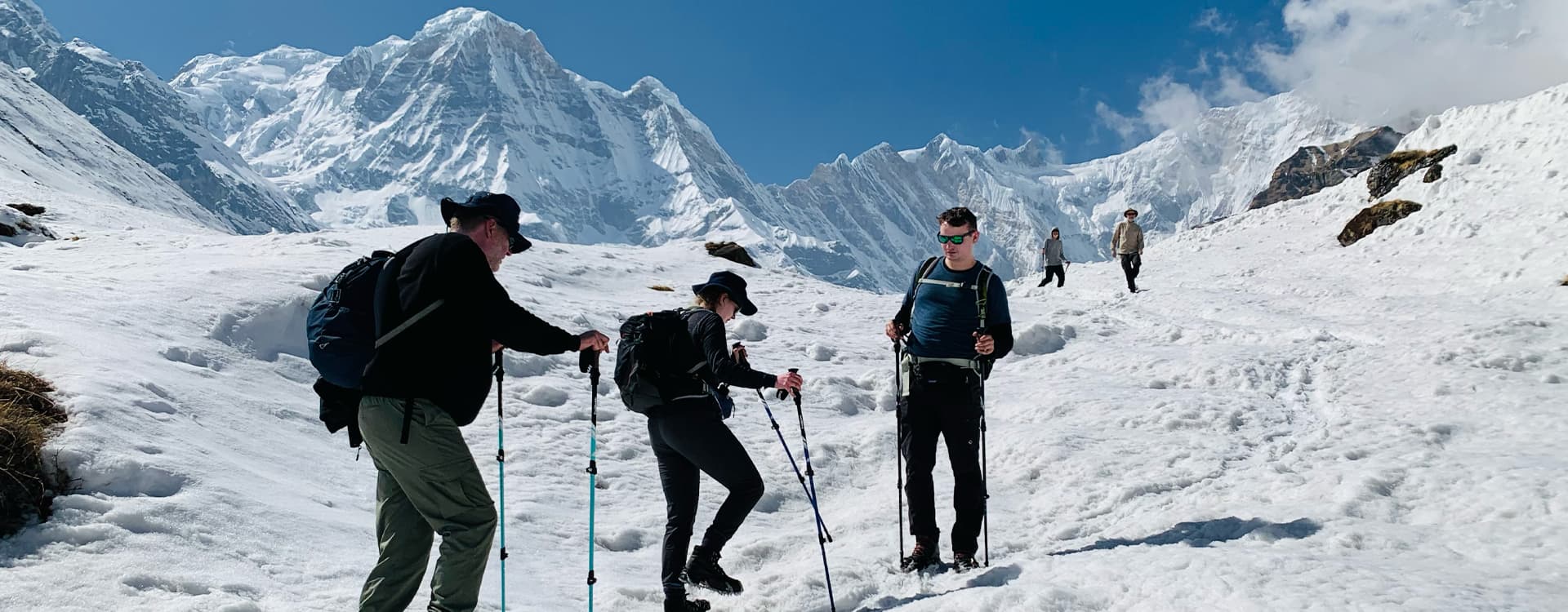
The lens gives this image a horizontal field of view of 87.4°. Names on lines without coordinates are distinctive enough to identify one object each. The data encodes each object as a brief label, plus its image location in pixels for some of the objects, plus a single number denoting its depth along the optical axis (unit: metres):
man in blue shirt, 5.47
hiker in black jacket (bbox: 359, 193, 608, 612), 3.62
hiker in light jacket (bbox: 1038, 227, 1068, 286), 23.06
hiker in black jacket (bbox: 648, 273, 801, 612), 5.07
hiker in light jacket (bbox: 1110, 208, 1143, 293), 20.55
